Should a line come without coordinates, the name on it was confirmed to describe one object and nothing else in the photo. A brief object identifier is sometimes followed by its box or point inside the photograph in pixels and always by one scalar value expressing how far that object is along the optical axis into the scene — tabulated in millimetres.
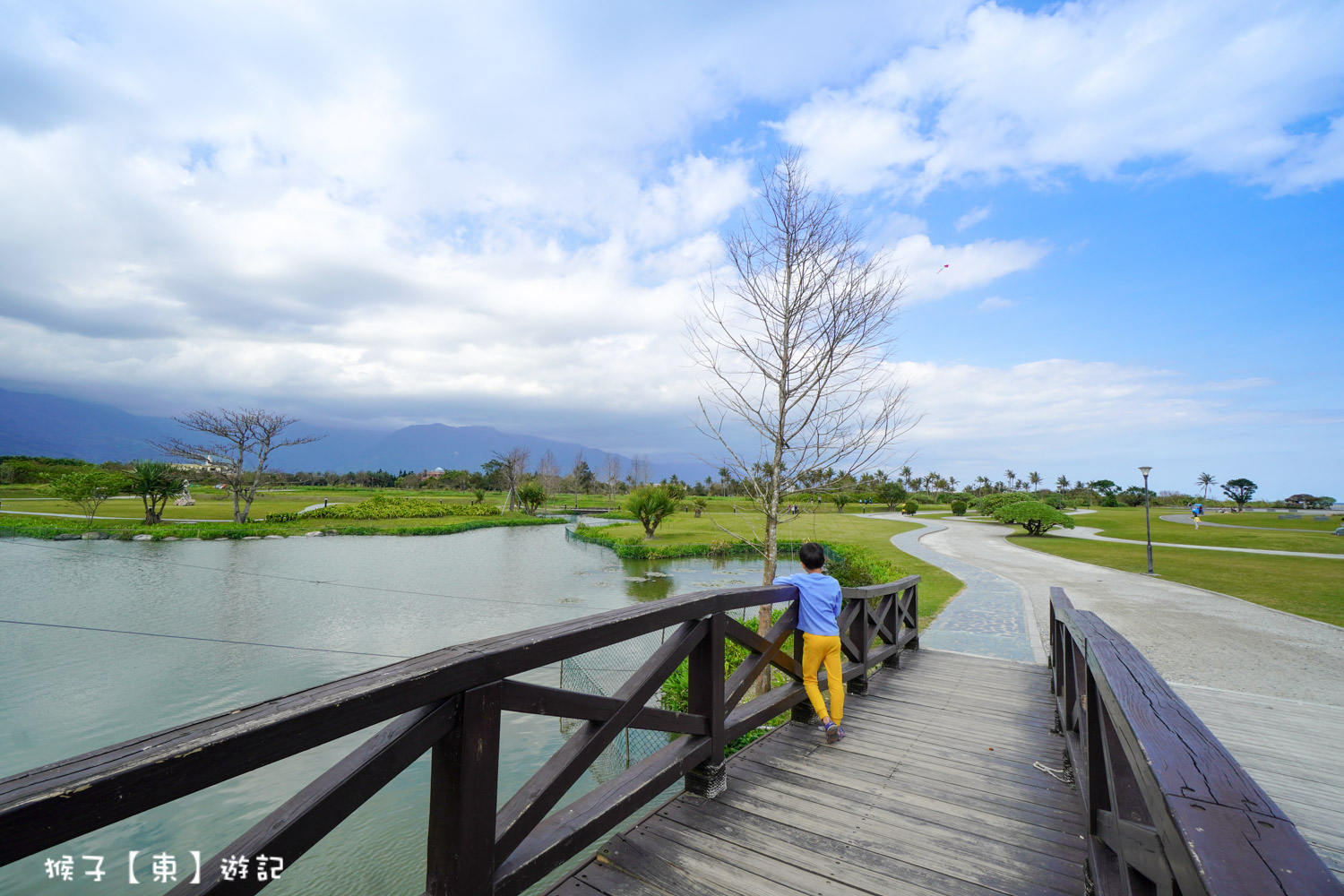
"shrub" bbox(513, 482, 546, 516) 43875
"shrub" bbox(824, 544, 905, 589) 13180
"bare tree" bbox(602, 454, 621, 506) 65688
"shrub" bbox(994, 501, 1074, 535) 31781
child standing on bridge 4355
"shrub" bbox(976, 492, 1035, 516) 41062
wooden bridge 1233
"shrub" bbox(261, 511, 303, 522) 30422
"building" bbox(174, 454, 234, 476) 31234
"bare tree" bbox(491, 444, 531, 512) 48812
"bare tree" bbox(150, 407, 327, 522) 31141
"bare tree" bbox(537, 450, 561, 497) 59719
